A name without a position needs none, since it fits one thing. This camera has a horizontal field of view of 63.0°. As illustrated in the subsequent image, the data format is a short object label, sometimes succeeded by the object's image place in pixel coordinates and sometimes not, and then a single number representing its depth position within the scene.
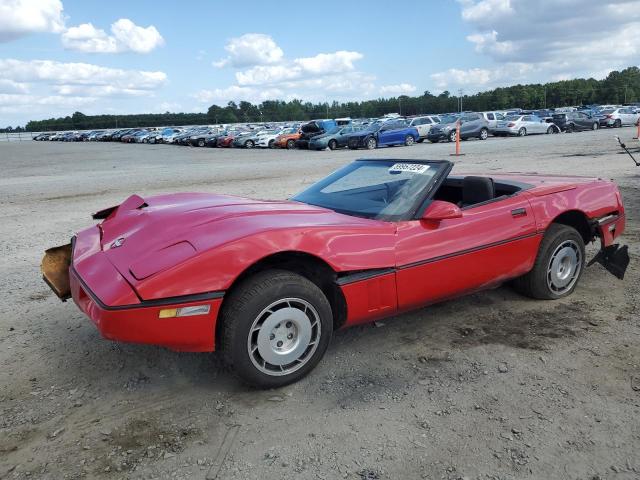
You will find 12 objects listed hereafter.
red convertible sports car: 2.72
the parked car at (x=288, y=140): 30.64
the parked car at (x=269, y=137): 32.22
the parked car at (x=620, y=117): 35.09
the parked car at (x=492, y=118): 30.53
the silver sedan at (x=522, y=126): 30.53
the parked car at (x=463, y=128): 27.66
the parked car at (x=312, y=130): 28.98
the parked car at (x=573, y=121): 32.81
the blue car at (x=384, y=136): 25.31
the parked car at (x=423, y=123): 28.56
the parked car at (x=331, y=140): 26.41
